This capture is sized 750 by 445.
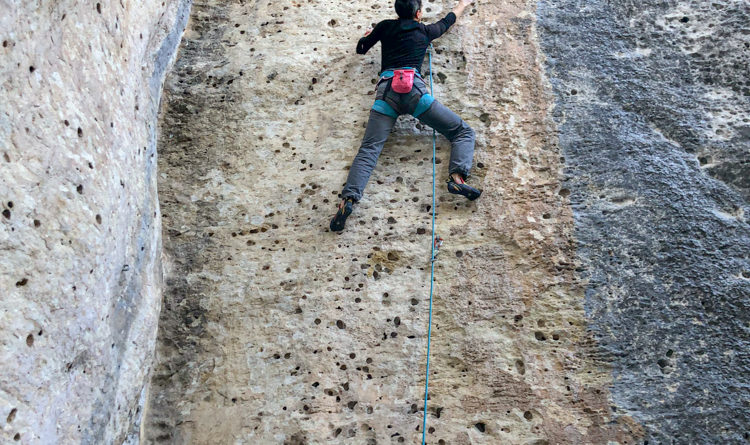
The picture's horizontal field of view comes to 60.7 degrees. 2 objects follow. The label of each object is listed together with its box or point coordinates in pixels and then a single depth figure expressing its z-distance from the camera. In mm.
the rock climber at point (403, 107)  3580
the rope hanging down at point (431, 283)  3129
